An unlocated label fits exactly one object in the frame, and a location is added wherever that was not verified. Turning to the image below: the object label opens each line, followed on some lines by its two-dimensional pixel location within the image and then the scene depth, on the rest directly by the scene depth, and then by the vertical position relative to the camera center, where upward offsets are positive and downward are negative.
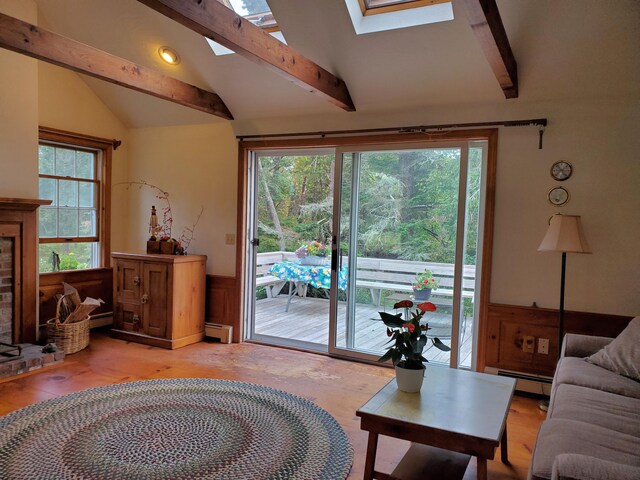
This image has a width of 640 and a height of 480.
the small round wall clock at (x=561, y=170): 3.41 +0.46
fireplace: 3.96 -0.47
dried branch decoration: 5.06 +0.00
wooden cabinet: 4.49 -0.79
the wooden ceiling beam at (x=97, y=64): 3.00 +1.16
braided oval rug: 2.31 -1.24
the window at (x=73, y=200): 4.70 +0.19
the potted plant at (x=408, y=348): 2.24 -0.59
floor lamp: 3.07 -0.03
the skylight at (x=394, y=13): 3.22 +1.55
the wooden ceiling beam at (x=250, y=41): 2.29 +1.08
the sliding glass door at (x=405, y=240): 3.84 -0.10
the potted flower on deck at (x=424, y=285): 4.00 -0.49
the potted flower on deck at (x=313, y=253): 4.86 -0.29
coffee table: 1.87 -0.82
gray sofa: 1.43 -0.78
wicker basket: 4.21 -1.08
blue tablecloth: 4.89 -0.53
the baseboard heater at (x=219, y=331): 4.77 -1.14
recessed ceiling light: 4.25 +1.54
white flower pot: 2.26 -0.74
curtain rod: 3.49 +0.85
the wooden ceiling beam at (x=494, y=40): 2.27 +1.07
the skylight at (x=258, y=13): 3.76 +1.75
